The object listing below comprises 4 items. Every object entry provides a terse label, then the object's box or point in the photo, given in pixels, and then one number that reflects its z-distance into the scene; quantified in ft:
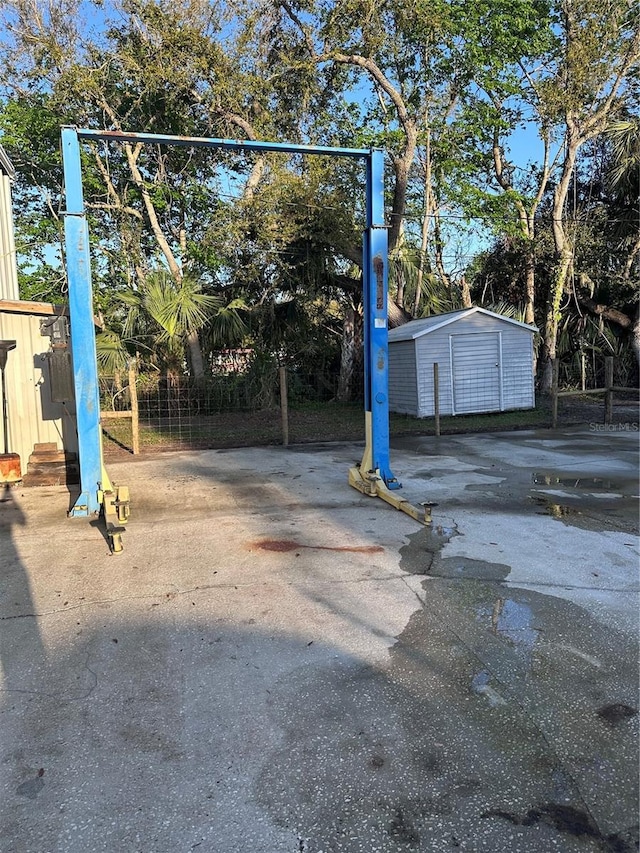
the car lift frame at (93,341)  17.70
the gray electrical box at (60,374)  19.56
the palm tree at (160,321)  36.55
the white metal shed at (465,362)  44.62
